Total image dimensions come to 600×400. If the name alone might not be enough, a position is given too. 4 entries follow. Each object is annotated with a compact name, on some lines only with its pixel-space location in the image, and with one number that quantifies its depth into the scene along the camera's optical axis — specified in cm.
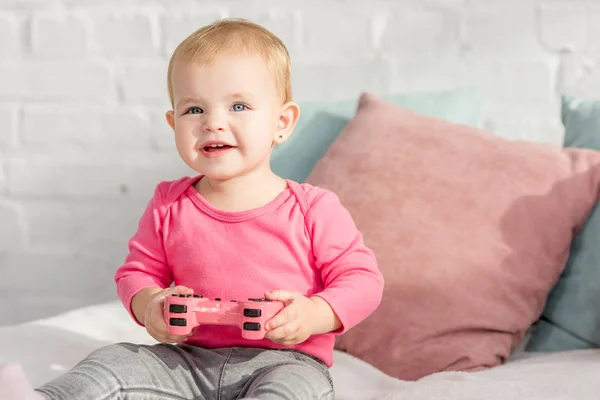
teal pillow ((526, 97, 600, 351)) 158
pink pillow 154
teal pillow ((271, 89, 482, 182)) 182
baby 126
